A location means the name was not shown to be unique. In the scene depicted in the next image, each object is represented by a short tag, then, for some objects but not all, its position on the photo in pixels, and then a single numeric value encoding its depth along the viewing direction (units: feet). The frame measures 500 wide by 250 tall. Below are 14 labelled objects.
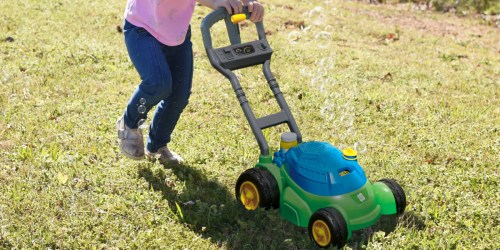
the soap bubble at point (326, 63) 24.86
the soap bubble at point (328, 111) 19.97
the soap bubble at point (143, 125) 15.38
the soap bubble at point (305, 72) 23.88
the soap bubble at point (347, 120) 19.51
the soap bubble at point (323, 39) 28.13
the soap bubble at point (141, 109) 14.71
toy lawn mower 12.57
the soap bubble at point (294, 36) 28.64
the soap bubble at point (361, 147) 17.67
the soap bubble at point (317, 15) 31.94
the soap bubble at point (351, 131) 18.80
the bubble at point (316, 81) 22.76
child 13.99
